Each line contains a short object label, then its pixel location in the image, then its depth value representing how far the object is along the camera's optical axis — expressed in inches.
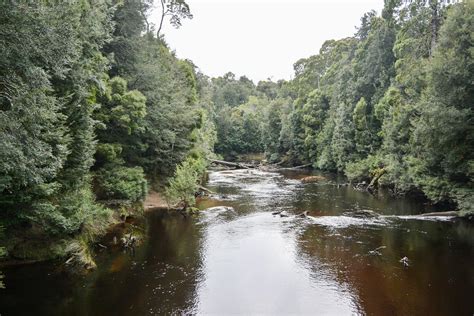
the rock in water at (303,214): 1026.6
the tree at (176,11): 1694.1
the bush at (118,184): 925.8
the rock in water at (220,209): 1106.1
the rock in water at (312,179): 1813.7
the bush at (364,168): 1625.2
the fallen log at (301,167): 2573.1
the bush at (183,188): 1087.6
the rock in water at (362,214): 1028.5
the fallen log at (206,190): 1406.9
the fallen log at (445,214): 982.1
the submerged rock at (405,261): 649.0
